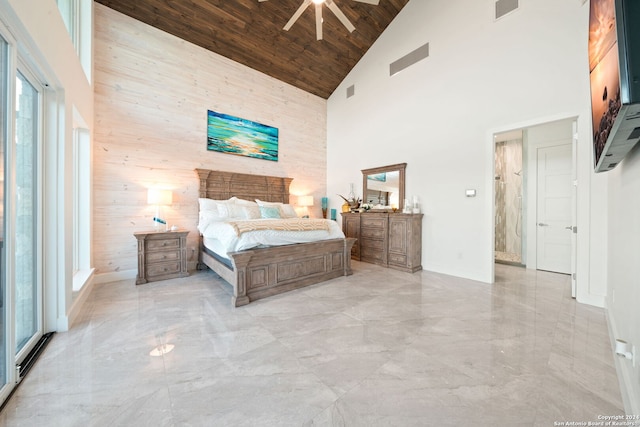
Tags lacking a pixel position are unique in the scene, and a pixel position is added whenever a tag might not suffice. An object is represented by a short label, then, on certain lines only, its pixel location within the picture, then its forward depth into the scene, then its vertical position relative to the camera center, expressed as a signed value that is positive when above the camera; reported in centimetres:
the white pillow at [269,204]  482 +16
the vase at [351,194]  575 +44
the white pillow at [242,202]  459 +19
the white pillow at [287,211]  496 +2
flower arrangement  538 +23
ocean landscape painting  464 +154
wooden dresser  421 -49
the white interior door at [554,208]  408 +9
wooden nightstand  344 -65
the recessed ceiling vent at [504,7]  341 +295
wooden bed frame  276 -70
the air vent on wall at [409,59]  439 +292
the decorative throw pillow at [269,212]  453 +0
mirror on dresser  473 +53
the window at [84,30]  316 +240
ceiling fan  293 +259
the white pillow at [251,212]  435 +0
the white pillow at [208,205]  422 +11
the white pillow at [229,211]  421 +1
